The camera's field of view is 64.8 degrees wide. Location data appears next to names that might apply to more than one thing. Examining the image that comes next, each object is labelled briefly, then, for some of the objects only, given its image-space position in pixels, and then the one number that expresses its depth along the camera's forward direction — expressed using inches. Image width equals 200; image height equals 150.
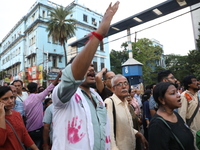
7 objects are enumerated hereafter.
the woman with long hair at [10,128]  78.0
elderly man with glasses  99.5
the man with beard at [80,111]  42.3
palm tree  859.8
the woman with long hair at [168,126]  71.6
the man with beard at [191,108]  117.9
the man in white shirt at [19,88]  171.4
